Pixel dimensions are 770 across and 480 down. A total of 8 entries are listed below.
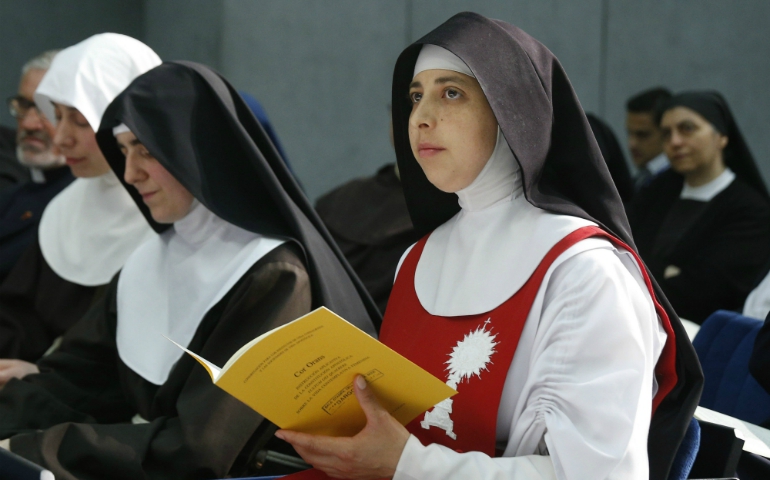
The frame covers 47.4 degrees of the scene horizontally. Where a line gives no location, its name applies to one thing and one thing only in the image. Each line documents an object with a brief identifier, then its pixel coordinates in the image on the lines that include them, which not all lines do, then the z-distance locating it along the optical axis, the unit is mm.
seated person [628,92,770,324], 4730
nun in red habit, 1566
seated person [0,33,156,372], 3301
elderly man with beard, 3951
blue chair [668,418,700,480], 1742
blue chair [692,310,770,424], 2451
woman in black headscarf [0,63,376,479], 2223
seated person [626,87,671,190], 6508
